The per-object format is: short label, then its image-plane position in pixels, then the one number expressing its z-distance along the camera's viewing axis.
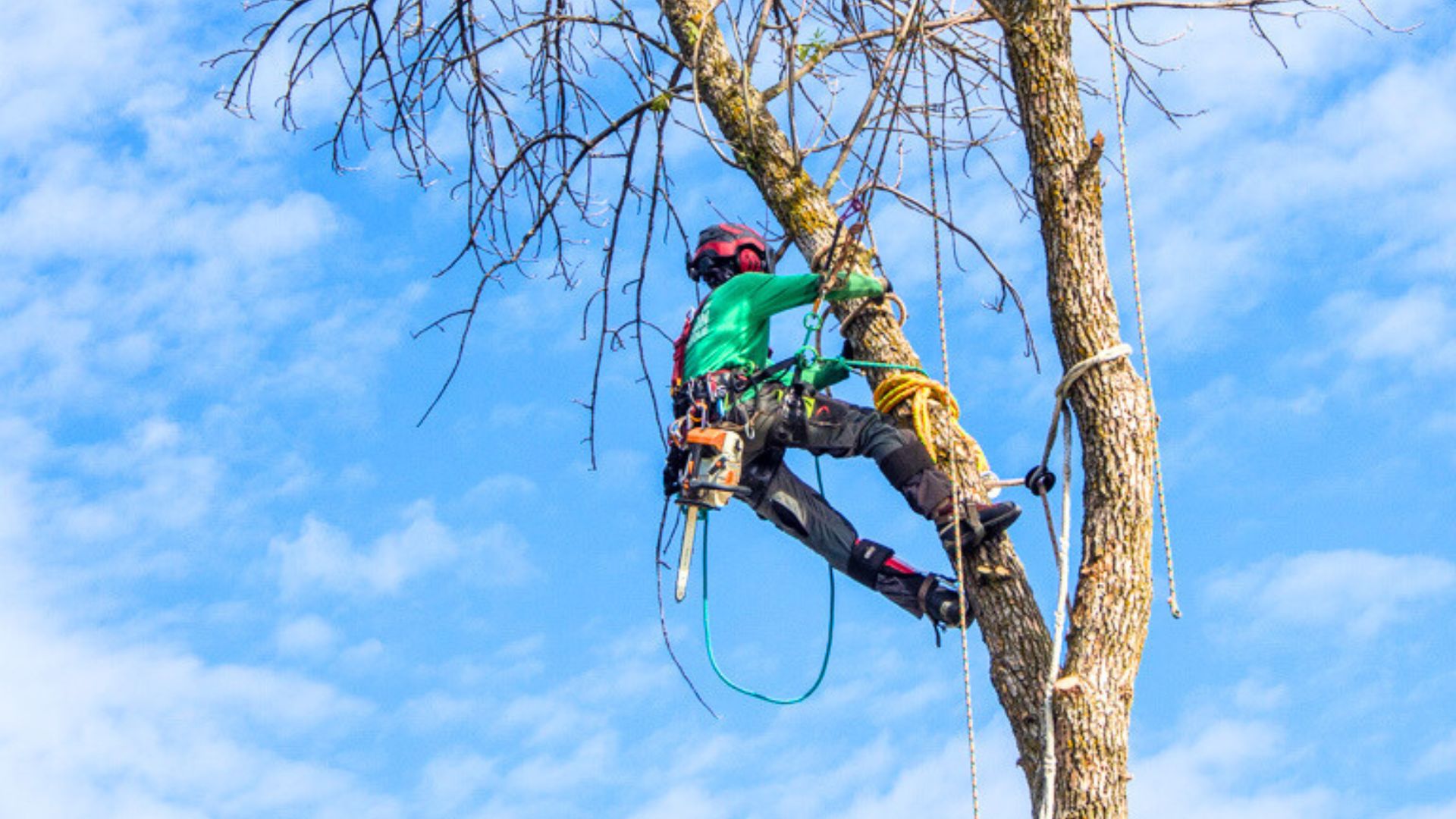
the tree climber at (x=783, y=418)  10.55
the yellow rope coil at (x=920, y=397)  10.54
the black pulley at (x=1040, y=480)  10.27
